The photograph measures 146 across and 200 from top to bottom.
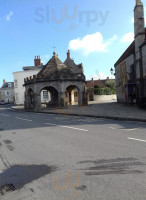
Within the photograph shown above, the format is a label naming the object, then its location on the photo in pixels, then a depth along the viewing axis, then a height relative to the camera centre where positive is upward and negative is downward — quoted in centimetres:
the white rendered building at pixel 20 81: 4302 +479
